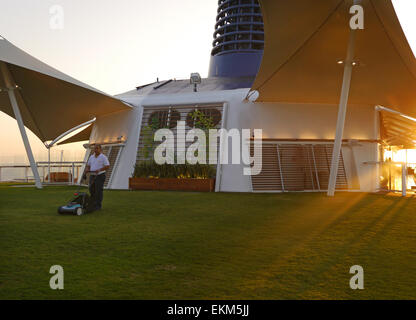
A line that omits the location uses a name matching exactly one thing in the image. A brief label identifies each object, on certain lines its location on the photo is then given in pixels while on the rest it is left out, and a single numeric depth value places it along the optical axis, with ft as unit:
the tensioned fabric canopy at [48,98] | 50.72
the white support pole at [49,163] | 79.71
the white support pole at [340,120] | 44.73
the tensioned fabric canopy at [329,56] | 38.52
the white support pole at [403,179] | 47.09
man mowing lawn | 32.17
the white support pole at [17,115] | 57.52
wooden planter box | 54.54
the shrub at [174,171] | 56.18
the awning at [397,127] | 61.19
